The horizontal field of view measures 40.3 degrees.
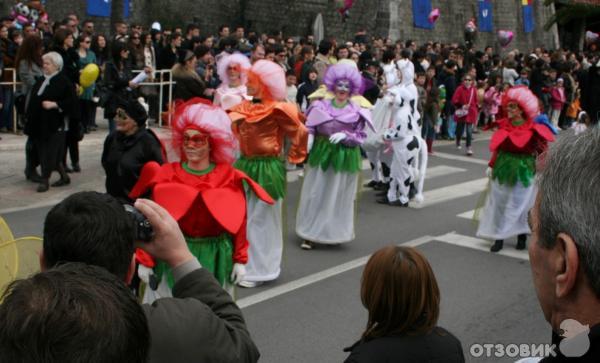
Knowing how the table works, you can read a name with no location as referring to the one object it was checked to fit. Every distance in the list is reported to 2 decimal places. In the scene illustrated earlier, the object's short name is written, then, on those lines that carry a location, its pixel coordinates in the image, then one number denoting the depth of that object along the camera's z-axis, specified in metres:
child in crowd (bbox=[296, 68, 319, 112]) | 13.49
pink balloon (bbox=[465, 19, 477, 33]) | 32.06
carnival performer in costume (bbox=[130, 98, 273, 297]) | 5.19
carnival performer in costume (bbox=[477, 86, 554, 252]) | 8.38
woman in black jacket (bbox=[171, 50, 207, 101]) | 11.77
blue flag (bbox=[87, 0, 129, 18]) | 23.72
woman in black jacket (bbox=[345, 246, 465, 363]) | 2.96
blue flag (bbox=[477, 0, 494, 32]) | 37.09
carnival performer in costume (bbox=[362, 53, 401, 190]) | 11.05
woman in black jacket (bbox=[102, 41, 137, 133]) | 10.83
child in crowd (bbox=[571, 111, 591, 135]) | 11.25
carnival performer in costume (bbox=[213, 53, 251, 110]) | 8.79
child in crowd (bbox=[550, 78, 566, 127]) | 21.61
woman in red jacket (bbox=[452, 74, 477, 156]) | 16.52
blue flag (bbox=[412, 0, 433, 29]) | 32.19
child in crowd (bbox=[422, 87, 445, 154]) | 15.88
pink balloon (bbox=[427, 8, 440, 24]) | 32.75
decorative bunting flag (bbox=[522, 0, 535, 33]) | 38.88
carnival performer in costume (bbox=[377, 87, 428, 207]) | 11.01
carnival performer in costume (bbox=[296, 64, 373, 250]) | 8.55
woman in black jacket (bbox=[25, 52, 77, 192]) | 10.53
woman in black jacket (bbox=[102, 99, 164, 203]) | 5.59
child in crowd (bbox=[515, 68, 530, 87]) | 21.31
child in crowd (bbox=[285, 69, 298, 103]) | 13.64
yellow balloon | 12.34
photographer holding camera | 2.31
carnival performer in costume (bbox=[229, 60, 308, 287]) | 7.41
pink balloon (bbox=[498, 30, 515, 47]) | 35.92
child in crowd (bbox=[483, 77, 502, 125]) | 18.88
